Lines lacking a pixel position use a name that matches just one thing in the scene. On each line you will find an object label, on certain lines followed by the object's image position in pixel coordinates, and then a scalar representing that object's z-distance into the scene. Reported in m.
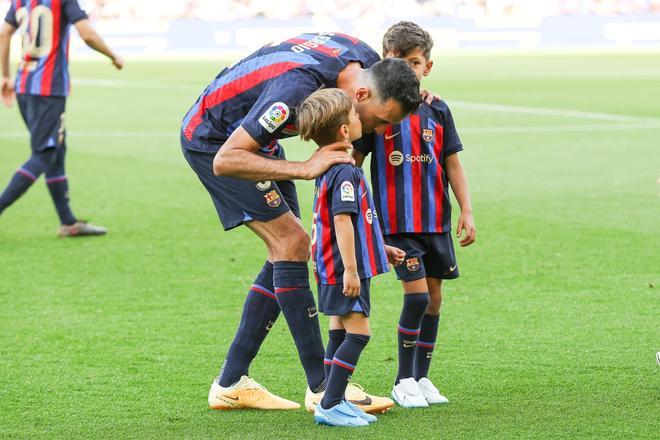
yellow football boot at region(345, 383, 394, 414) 9.12
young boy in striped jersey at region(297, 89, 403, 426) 8.35
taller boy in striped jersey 9.37
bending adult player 8.43
